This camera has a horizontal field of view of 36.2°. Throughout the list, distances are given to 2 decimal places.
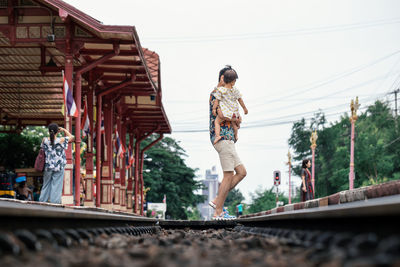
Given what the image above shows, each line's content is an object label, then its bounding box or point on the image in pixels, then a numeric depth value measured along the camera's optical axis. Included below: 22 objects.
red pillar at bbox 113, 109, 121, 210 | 25.40
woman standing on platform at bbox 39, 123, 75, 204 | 11.76
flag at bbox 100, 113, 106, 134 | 20.61
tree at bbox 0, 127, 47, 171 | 26.59
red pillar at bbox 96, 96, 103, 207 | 19.11
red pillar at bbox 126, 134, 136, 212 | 31.67
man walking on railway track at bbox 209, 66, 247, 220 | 9.73
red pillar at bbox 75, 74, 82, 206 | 14.77
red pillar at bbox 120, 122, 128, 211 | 27.55
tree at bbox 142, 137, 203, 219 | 62.84
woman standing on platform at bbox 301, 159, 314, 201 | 17.55
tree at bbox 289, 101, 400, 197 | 74.12
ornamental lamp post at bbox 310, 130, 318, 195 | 39.31
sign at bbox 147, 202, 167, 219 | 58.56
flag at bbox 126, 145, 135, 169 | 29.66
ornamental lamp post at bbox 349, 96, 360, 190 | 29.49
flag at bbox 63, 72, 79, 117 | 14.12
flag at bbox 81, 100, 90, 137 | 18.82
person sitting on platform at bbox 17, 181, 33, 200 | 18.53
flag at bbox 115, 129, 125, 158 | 23.90
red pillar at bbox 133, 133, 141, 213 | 33.22
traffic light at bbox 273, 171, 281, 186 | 43.31
